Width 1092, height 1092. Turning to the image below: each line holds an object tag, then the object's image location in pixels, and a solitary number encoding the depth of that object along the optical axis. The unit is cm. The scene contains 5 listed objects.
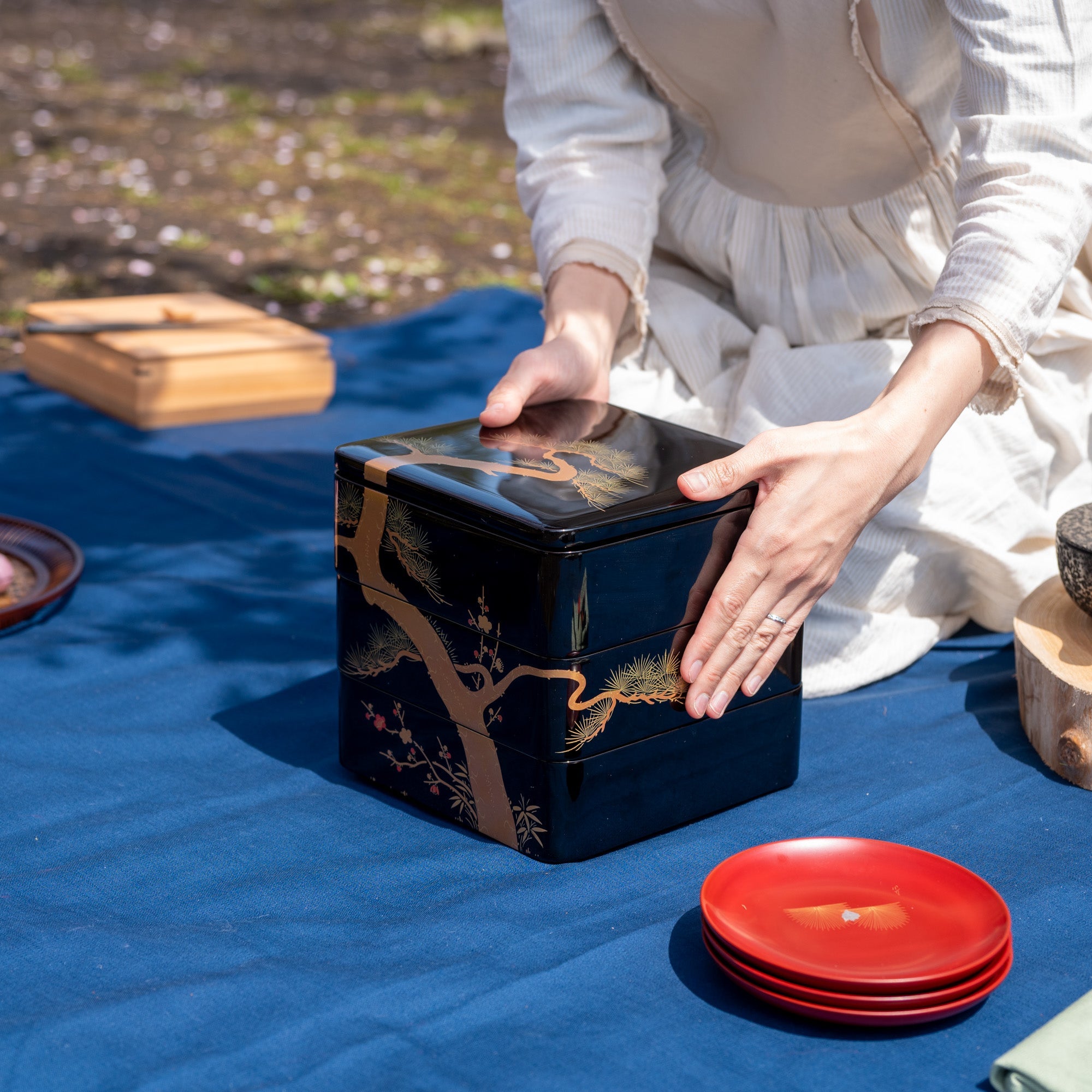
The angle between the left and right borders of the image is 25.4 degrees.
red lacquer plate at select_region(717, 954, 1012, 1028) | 112
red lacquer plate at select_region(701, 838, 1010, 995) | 113
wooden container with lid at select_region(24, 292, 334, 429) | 207
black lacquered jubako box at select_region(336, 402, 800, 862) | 122
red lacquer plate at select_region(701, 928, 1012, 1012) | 112
